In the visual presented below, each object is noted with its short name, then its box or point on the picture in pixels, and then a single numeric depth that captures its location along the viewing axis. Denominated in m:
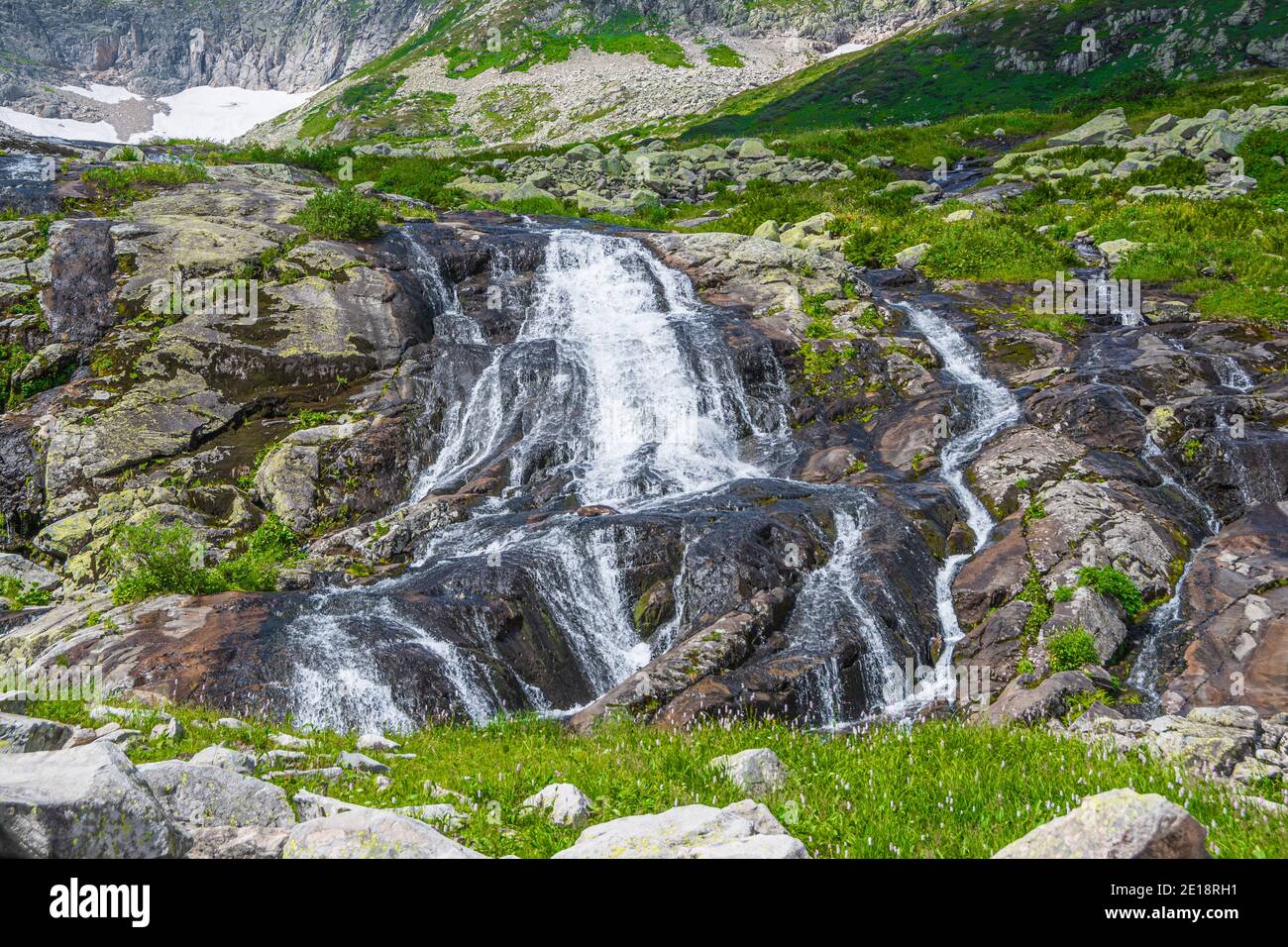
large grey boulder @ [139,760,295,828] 4.94
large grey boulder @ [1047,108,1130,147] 50.22
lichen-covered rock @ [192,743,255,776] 6.56
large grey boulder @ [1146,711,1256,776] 7.66
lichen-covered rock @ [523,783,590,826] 5.80
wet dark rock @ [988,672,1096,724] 11.46
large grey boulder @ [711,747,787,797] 6.46
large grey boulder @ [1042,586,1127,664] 13.55
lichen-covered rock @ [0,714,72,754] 5.99
